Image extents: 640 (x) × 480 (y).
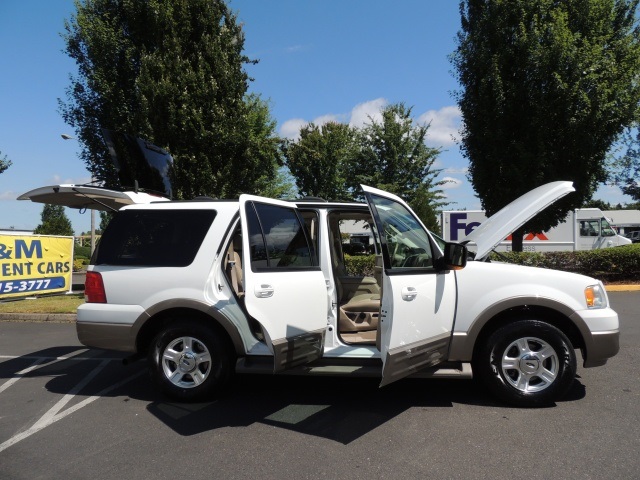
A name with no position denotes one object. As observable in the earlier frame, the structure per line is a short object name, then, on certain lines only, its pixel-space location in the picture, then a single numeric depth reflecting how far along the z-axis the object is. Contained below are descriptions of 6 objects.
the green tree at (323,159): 27.30
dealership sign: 11.46
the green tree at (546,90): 11.77
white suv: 3.99
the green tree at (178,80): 12.52
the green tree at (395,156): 24.98
